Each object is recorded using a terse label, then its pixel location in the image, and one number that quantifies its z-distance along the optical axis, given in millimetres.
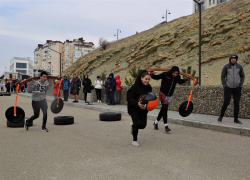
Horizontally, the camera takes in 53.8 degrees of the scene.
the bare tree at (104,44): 69750
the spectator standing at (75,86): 17078
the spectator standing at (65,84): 17545
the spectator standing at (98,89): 16419
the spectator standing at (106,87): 15009
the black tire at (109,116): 9069
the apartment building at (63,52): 143875
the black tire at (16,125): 7723
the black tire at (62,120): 8195
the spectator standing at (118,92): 14977
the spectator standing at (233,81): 7125
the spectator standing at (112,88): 14625
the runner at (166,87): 6695
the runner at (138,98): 5059
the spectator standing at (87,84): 16047
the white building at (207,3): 73050
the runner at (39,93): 6789
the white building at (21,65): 172625
